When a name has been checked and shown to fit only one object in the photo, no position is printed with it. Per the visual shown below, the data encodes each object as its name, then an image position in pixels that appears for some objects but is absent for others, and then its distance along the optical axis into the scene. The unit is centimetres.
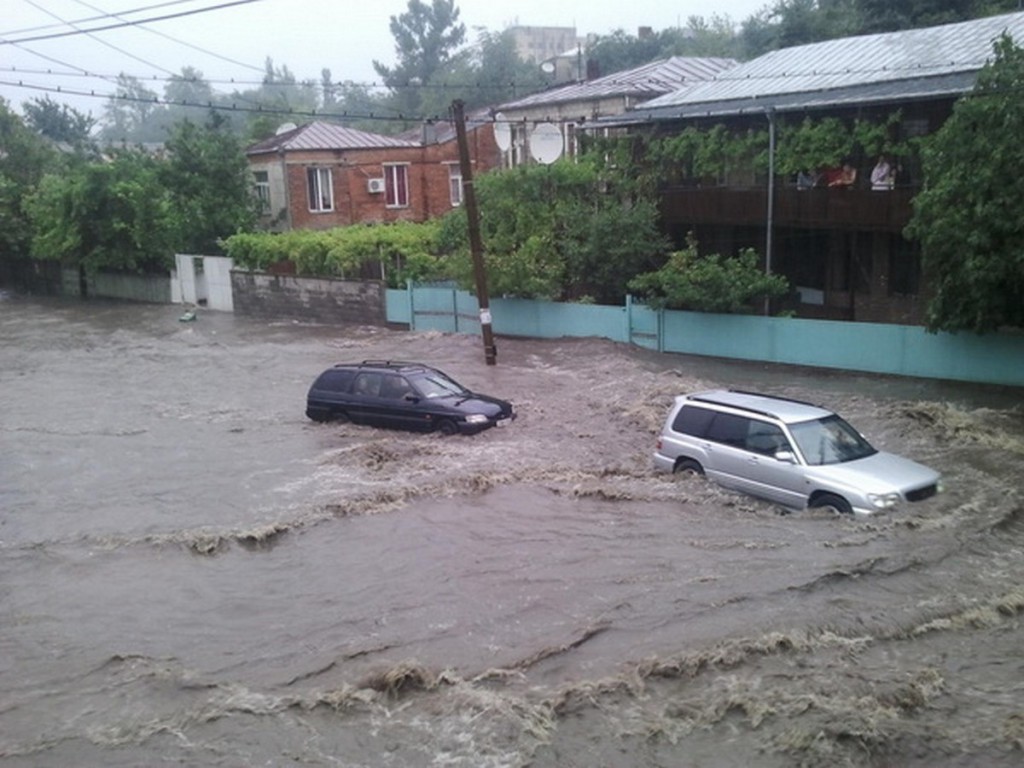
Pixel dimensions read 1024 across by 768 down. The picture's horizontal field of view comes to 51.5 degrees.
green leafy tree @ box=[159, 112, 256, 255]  4312
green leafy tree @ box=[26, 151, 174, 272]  4394
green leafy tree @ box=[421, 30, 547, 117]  8181
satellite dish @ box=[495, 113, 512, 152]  2973
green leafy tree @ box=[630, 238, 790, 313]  2623
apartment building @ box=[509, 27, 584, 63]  16325
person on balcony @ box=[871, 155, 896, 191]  2539
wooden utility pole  2524
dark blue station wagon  1836
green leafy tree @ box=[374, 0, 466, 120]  9562
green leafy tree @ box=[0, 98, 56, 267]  5166
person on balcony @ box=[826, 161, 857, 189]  2653
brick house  4450
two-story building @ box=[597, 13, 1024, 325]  2552
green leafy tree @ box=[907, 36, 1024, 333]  2016
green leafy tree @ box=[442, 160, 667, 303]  2964
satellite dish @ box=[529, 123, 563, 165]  2986
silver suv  1306
